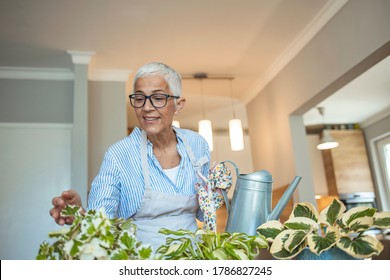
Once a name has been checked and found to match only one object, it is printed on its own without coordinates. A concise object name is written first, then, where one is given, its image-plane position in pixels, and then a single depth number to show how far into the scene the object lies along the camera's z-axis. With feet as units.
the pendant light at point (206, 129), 13.97
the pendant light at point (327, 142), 17.61
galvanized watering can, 2.99
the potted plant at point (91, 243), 1.59
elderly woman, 4.10
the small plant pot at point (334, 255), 2.05
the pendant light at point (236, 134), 14.35
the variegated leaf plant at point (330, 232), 1.95
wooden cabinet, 20.77
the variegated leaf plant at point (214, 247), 1.94
